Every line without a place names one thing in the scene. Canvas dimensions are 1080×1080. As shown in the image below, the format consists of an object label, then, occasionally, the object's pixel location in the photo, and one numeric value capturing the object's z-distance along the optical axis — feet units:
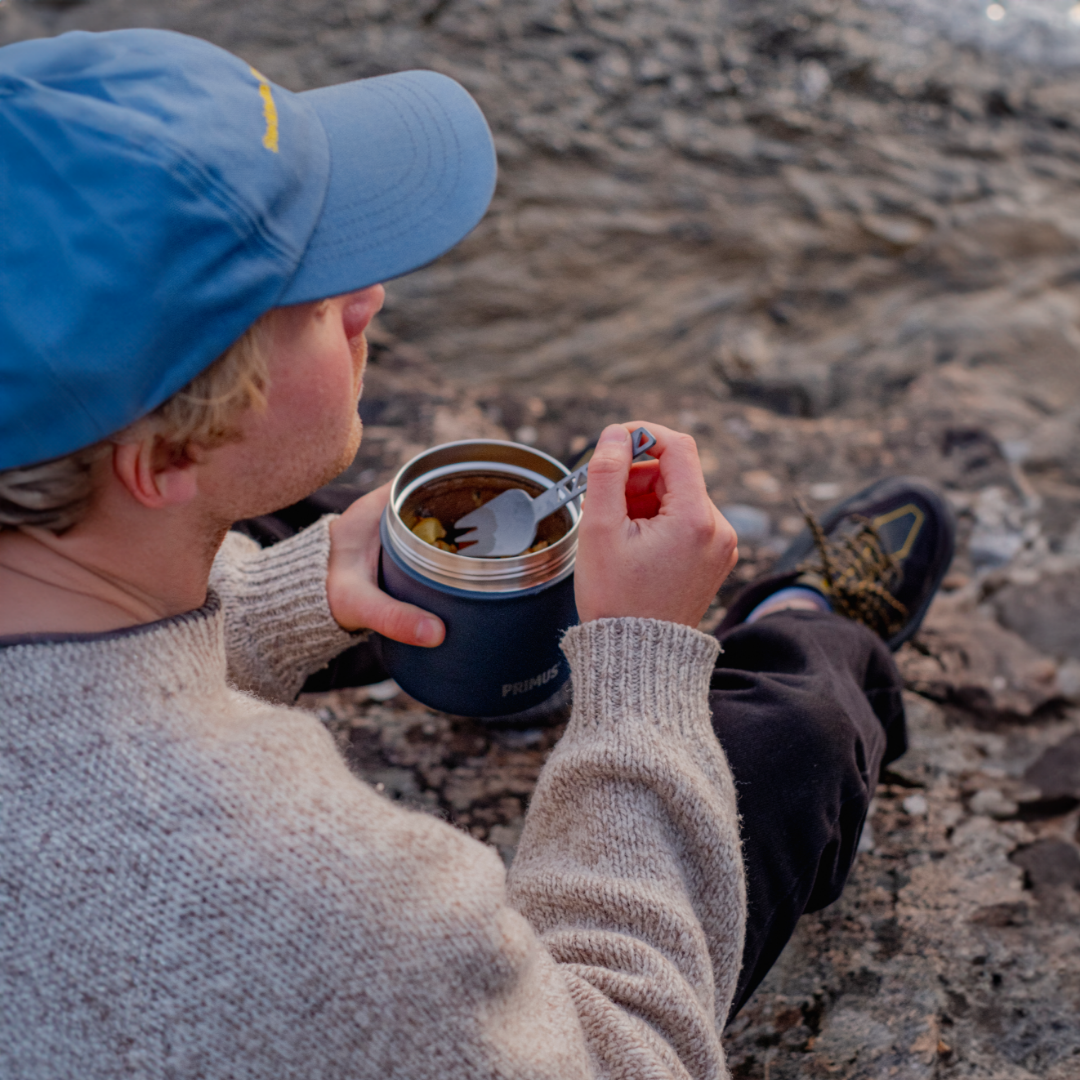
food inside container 2.59
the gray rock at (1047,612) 3.59
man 1.99
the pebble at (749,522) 3.85
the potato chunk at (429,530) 2.57
